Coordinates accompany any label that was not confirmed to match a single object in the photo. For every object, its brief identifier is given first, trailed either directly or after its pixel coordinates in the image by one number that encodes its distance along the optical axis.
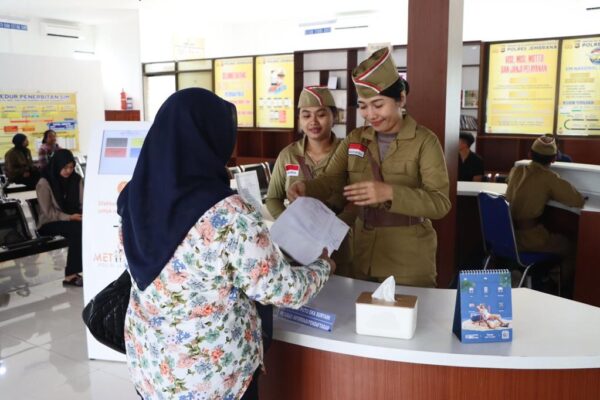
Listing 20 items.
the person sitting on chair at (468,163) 6.73
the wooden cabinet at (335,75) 9.83
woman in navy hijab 1.42
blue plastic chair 3.88
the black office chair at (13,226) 5.17
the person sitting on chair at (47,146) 8.69
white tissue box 1.62
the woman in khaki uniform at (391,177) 2.18
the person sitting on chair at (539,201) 4.13
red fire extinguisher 12.79
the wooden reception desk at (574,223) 3.80
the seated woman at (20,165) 8.87
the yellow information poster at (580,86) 7.92
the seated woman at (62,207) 5.45
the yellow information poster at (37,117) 10.84
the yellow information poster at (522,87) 8.26
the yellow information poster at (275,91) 10.58
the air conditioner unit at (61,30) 12.50
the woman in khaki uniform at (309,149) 2.96
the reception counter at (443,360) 1.56
